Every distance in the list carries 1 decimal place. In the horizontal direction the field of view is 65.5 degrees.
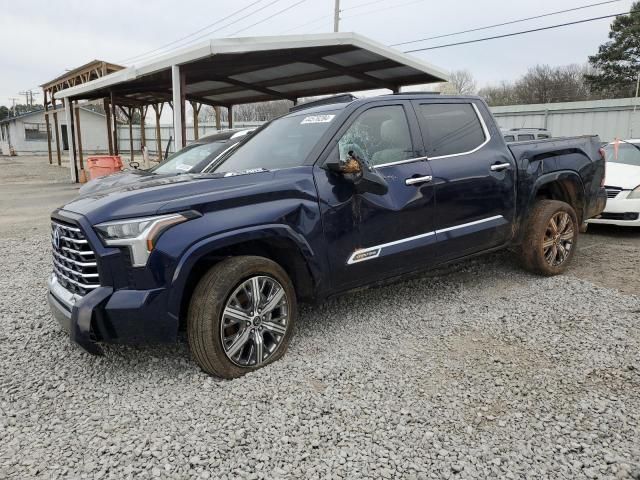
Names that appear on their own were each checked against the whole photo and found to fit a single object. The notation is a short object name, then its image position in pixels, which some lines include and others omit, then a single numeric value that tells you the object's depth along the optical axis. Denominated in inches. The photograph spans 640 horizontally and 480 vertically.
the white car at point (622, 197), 277.0
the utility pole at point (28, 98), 3571.9
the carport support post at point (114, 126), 669.9
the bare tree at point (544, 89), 2113.7
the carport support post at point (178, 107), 402.1
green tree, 1622.8
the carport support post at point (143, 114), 1013.2
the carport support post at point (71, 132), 717.2
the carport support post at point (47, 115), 963.8
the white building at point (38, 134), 1813.5
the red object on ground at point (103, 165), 552.1
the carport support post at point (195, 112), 726.3
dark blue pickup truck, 118.2
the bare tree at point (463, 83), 2182.6
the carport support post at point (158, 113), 948.1
